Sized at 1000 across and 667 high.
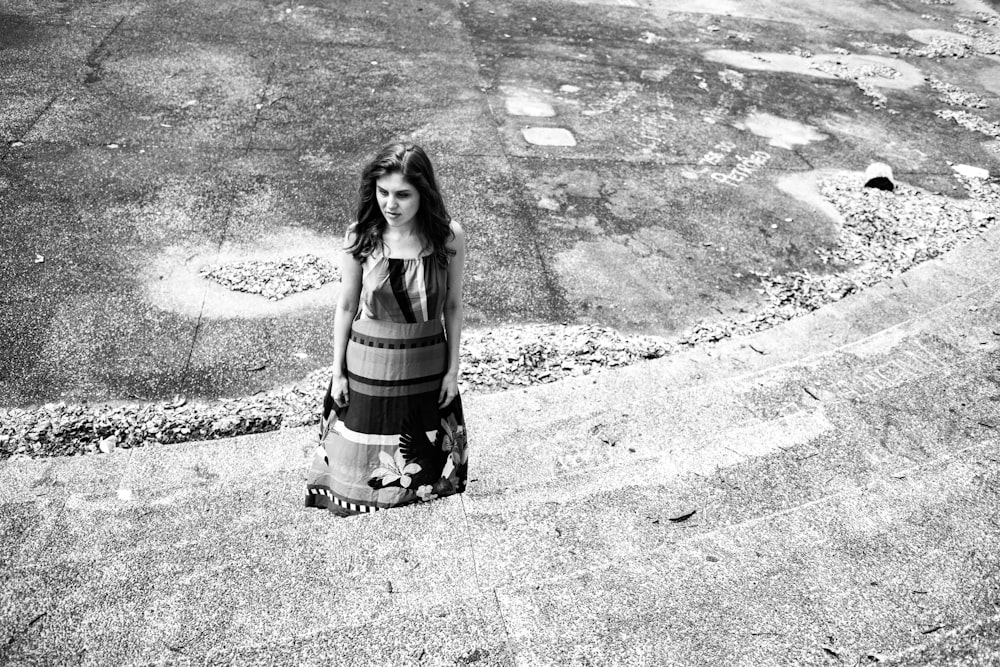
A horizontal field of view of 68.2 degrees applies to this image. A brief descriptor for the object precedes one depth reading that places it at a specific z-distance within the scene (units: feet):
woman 9.65
